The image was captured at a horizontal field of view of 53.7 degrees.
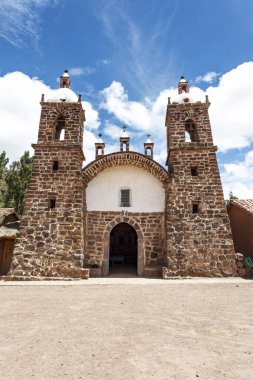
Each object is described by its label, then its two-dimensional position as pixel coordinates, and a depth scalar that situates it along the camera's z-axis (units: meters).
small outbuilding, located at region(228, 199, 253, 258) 14.45
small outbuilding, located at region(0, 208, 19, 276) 13.71
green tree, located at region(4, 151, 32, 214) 24.39
